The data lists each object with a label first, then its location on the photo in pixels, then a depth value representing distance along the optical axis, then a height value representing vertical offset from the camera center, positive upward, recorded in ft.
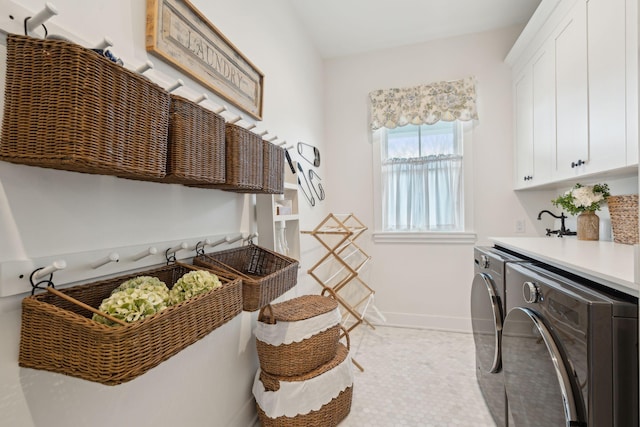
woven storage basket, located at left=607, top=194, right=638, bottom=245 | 4.86 -0.06
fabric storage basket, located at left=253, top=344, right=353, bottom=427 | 4.58 -3.00
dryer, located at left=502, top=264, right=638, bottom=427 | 2.23 -1.20
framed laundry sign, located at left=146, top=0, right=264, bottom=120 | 3.40 +2.26
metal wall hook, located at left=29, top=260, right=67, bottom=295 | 2.08 -0.48
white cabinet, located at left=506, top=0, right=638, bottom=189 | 4.09 +2.21
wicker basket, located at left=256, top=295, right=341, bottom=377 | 4.67 -2.22
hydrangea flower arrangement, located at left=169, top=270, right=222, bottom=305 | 2.85 -0.74
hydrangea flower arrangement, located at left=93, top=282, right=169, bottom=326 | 2.17 -0.72
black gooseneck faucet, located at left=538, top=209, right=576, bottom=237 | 6.89 -0.43
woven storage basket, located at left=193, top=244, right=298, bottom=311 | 3.70 -0.86
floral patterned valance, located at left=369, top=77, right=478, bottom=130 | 8.71 +3.41
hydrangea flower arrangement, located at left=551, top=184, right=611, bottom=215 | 5.60 +0.31
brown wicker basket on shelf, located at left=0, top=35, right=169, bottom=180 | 1.82 +0.68
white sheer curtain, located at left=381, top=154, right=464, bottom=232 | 9.09 +0.64
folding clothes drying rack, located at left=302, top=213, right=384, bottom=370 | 9.68 -1.92
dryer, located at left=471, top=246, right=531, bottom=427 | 4.37 -1.76
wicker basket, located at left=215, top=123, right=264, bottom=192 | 3.60 +0.71
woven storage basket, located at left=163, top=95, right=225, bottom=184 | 2.72 +0.69
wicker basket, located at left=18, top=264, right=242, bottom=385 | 1.90 -0.90
